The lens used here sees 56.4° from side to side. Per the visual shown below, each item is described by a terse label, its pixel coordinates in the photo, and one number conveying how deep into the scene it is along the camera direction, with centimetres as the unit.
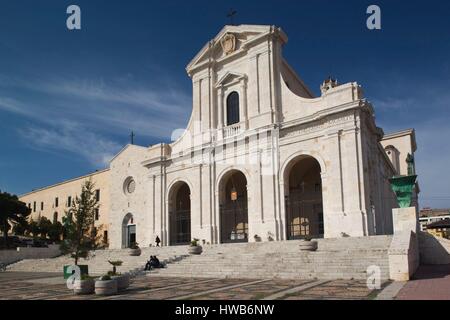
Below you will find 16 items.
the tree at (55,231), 5381
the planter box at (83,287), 1390
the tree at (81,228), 2084
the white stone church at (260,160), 2523
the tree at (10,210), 4900
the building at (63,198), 4756
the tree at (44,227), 5494
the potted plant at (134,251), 2845
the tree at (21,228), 5324
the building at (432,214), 9084
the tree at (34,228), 5525
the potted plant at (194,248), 2506
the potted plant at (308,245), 2017
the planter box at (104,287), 1369
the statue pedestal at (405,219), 1984
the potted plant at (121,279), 1450
